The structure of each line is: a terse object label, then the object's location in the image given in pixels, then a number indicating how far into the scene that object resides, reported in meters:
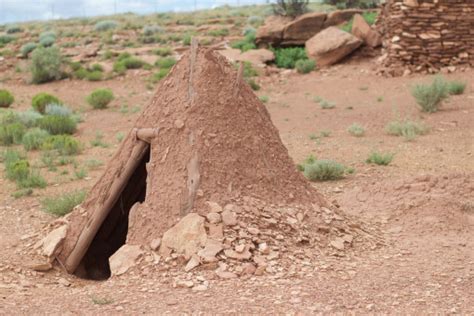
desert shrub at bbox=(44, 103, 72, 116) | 14.59
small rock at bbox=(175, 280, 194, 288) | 4.84
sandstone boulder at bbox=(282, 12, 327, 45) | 21.42
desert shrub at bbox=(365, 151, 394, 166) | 9.23
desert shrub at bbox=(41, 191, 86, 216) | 7.21
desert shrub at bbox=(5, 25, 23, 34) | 36.02
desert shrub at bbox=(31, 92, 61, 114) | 15.86
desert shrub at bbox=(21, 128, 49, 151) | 11.59
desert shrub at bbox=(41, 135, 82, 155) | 10.95
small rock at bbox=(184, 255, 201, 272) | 5.03
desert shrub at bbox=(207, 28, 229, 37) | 27.66
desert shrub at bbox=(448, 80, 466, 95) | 14.45
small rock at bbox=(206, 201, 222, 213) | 5.37
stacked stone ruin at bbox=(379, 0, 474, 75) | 16.52
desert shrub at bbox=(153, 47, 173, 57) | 24.13
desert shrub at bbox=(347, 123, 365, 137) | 11.66
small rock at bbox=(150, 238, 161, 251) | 5.29
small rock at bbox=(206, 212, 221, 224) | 5.30
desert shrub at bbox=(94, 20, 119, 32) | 33.34
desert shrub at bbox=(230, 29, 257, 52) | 22.01
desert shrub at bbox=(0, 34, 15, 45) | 30.36
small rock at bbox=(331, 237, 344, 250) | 5.55
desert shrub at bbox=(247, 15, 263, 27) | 30.22
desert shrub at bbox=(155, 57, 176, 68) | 21.59
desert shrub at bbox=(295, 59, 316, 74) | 19.04
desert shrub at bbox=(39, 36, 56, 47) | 28.03
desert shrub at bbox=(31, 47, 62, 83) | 20.94
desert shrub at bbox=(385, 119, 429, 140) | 11.20
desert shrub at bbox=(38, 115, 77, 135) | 13.06
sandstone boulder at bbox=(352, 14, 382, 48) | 19.22
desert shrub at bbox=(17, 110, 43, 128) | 13.78
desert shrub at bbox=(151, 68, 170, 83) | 19.44
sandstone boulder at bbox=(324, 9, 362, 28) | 21.81
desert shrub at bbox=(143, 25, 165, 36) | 30.48
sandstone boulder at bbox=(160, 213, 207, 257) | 5.16
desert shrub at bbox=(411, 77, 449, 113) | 13.07
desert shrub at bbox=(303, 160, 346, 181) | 8.49
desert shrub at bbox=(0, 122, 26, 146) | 12.08
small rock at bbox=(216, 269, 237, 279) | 4.93
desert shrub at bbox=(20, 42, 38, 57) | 25.61
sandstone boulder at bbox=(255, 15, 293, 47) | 21.70
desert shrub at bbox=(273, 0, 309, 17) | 24.38
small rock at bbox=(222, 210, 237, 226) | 5.29
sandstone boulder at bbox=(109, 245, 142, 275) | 5.23
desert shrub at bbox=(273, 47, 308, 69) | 20.06
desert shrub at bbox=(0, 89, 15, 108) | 16.88
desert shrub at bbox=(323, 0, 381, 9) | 26.59
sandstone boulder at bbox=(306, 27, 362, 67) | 19.01
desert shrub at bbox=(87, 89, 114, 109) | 16.02
